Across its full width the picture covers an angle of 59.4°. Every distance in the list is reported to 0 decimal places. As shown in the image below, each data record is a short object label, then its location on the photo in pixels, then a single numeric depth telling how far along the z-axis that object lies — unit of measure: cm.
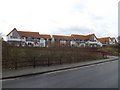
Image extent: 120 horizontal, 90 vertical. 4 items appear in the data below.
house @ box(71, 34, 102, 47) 7289
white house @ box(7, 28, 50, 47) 5843
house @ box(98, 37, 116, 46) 8525
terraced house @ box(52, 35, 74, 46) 6813
